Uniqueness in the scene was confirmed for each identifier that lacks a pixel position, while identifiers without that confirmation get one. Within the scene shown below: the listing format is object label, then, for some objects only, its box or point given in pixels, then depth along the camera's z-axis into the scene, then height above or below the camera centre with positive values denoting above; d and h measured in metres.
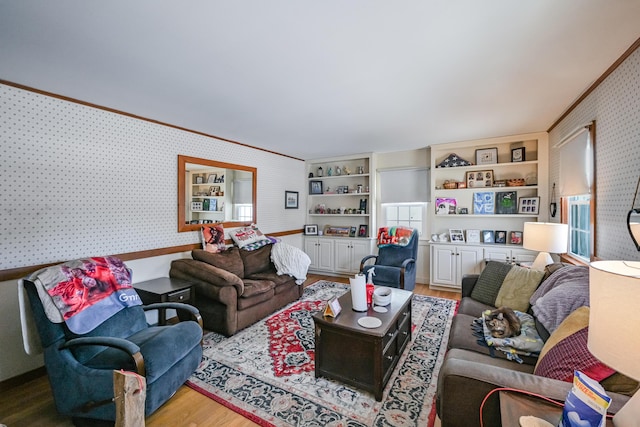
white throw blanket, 3.60 -0.67
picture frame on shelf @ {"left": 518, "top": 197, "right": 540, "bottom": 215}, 3.76 +0.11
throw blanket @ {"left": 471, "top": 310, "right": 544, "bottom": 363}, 1.65 -0.84
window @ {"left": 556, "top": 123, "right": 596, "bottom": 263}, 2.36 +0.24
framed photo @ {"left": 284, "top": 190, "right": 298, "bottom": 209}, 5.12 +0.25
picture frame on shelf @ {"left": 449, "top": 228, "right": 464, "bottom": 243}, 4.27 -0.38
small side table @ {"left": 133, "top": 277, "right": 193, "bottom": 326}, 2.47 -0.77
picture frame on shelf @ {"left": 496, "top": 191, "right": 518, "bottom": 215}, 3.98 +0.16
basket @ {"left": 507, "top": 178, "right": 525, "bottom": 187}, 3.90 +0.45
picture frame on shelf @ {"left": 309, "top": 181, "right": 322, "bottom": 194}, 5.61 +0.54
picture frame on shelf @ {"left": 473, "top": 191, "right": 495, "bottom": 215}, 4.12 +0.15
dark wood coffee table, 1.84 -1.02
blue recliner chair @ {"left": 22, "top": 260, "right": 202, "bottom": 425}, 1.58 -0.96
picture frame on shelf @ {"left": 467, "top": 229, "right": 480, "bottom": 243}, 4.21 -0.37
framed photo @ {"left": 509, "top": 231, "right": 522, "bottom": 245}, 3.90 -0.38
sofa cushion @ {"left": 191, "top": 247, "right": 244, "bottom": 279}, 3.19 -0.58
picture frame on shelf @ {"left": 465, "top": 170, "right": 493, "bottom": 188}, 4.11 +0.53
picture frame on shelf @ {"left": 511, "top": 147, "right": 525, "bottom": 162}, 3.86 +0.86
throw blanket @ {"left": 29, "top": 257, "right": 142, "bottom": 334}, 1.70 -0.56
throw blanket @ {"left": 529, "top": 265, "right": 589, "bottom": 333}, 1.59 -0.53
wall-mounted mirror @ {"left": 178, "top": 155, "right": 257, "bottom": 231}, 3.38 +0.27
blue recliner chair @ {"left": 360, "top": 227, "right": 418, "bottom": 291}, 3.70 -0.79
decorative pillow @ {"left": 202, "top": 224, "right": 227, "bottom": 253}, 3.49 -0.36
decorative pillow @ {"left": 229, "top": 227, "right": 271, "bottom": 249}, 3.74 -0.35
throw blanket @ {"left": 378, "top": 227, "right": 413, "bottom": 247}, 4.15 -0.38
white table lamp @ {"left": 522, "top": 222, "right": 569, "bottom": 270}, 2.53 -0.26
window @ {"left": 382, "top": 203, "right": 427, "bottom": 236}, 4.80 -0.05
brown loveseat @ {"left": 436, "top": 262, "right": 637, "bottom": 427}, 1.06 -0.76
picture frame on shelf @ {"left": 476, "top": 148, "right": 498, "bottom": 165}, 4.06 +0.88
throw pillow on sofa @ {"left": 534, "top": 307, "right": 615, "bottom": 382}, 1.11 -0.65
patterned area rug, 1.71 -1.30
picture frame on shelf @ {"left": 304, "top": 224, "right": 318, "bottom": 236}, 5.54 -0.37
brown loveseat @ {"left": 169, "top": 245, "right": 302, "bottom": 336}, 2.74 -0.86
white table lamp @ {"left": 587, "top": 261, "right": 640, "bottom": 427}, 0.72 -0.33
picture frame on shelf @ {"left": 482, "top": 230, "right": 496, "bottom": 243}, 4.11 -0.38
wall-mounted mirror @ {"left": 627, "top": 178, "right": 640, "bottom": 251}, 1.52 -0.06
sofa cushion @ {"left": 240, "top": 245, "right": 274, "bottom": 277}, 3.58 -0.67
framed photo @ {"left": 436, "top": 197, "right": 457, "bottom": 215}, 4.32 +0.11
